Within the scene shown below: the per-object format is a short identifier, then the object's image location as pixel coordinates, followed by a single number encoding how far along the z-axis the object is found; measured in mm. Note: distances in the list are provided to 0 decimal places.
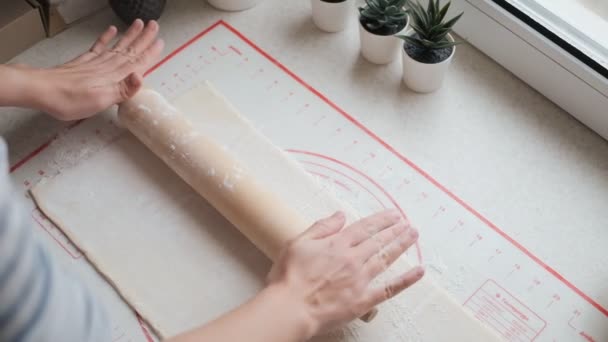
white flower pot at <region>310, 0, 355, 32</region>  1038
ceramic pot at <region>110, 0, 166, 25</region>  1047
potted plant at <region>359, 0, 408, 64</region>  968
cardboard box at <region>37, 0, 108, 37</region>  1063
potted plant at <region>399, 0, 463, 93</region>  931
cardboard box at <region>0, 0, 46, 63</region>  1025
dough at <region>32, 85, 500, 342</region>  801
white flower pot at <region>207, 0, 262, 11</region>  1101
